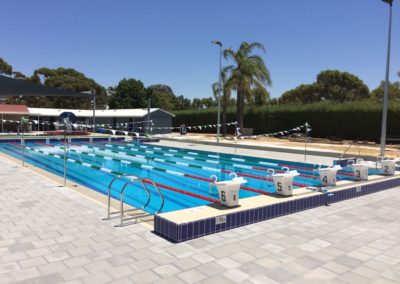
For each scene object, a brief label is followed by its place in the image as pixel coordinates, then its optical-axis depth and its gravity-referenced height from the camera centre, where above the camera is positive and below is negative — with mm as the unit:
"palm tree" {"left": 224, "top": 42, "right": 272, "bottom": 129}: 25484 +4051
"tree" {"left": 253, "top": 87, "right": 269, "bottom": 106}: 26094 +2440
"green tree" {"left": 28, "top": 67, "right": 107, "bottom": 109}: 46625 +5247
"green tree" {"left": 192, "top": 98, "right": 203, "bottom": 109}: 64938 +3904
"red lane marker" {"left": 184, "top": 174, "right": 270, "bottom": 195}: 8080 -1654
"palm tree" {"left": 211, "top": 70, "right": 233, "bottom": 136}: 26016 +2746
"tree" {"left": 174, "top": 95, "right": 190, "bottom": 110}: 63028 +3846
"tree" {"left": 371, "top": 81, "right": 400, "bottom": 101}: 37406 +4357
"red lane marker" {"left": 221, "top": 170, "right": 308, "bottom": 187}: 9309 -1697
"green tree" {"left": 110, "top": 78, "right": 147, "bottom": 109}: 48031 +3823
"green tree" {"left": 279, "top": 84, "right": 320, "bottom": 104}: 46500 +4470
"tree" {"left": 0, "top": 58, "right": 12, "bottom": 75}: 44469 +7250
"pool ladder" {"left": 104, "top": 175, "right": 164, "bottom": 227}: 4705 -1474
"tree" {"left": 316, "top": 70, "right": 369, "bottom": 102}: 43719 +5320
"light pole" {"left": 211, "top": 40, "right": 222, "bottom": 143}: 21739 +5035
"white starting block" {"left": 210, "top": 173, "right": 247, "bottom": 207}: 5004 -1066
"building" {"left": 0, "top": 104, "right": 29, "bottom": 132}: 28789 +381
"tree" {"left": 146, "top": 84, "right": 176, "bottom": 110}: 51344 +3775
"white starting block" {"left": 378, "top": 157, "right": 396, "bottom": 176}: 8773 -1091
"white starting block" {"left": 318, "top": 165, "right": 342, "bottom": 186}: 7078 -1089
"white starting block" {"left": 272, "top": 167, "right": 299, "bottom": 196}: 5855 -1056
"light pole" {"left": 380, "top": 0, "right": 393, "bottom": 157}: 13534 +1617
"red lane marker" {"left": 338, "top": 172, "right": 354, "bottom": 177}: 10600 -1593
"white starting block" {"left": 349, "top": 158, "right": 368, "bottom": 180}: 7824 -1079
